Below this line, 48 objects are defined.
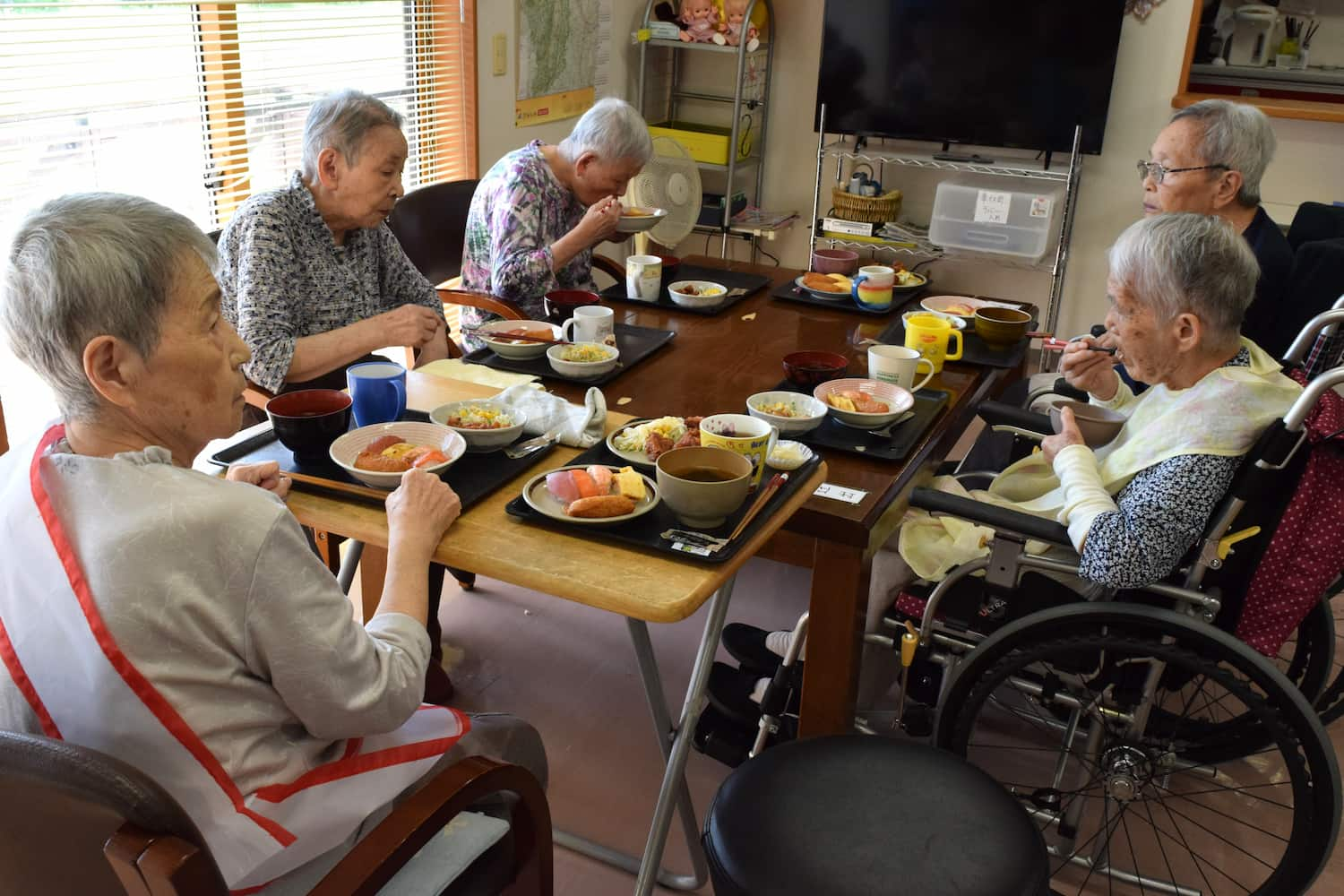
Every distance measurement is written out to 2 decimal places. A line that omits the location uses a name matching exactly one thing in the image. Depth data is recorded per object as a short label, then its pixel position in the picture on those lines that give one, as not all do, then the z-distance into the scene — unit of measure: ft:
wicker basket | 14.56
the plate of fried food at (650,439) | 5.03
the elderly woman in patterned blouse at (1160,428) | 5.14
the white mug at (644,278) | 8.09
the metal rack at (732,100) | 14.44
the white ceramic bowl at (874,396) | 5.76
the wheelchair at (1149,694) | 5.02
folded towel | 5.24
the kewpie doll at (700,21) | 14.69
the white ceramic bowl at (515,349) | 6.57
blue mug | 5.17
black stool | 3.98
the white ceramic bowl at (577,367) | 6.36
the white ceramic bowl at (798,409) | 5.62
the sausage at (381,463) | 4.70
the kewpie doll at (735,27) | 14.53
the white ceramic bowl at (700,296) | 8.12
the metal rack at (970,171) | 13.55
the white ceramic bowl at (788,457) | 5.02
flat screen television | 13.08
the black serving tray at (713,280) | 8.32
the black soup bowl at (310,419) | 4.85
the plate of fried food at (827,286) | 8.56
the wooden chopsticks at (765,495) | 4.38
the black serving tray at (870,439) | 5.57
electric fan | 12.80
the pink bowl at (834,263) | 9.00
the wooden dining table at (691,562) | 4.09
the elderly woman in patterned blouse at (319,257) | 6.69
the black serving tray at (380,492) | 4.67
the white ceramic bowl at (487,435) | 5.05
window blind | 7.88
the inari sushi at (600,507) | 4.42
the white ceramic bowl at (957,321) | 7.79
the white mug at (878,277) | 8.26
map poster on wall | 13.17
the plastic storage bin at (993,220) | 13.71
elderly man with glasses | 7.79
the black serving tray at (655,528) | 4.20
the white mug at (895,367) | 6.30
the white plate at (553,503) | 4.39
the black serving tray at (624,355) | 6.51
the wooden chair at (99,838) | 2.59
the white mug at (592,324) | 6.78
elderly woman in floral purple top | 8.50
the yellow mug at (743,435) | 4.80
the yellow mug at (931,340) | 6.91
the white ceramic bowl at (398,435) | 4.63
